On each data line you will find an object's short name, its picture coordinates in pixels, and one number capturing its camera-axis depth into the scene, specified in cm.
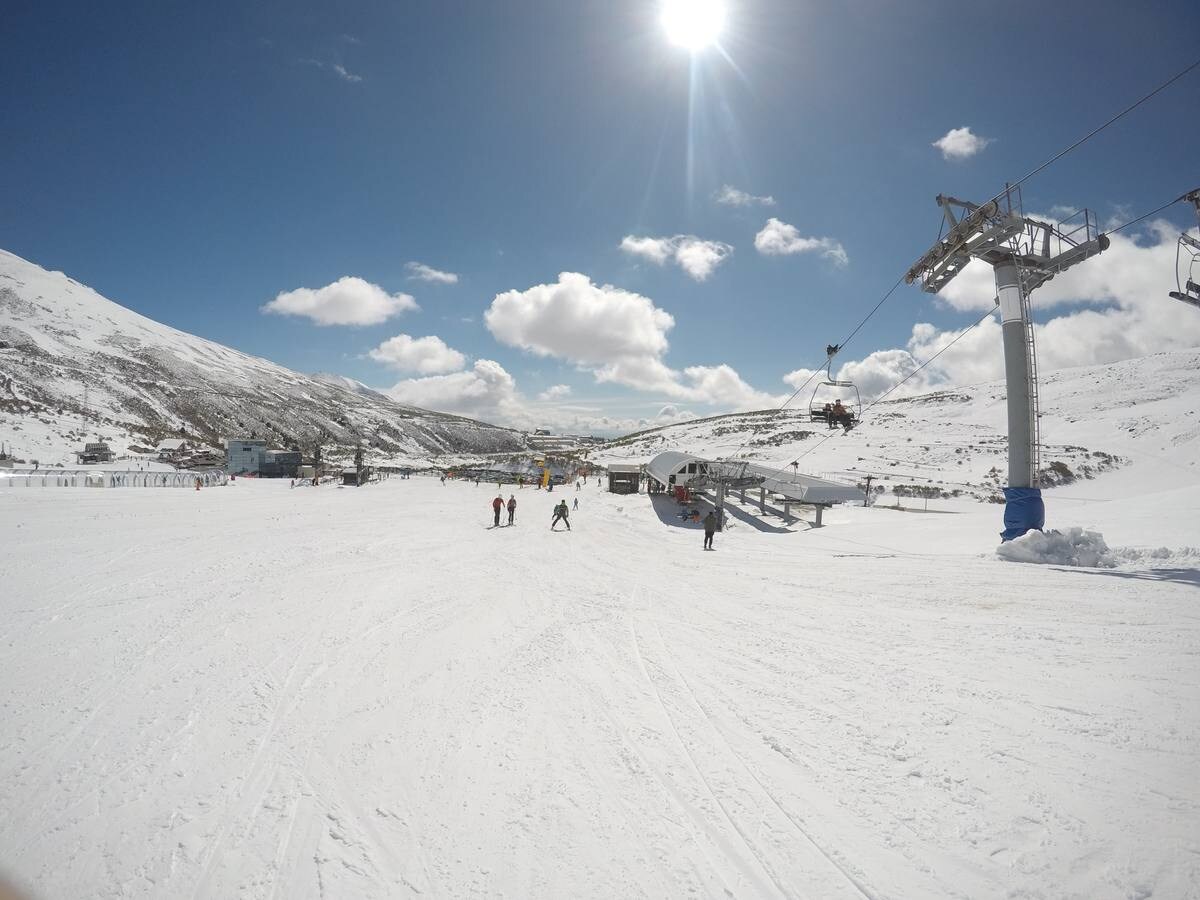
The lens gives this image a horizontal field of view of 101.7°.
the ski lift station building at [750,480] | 2352
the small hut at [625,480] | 4156
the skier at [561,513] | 2177
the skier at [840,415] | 1689
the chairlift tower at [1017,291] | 1252
